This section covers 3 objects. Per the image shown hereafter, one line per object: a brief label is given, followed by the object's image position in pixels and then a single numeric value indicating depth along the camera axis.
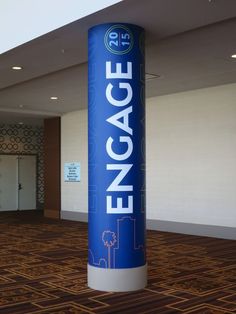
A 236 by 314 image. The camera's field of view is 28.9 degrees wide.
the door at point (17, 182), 17.05
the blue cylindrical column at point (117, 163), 5.18
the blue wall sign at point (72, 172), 13.54
